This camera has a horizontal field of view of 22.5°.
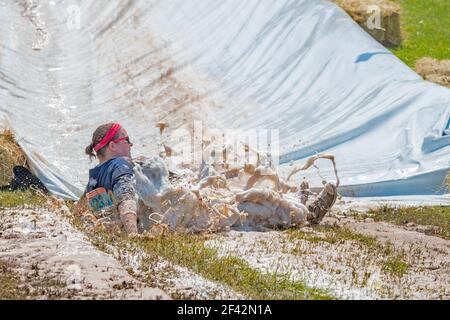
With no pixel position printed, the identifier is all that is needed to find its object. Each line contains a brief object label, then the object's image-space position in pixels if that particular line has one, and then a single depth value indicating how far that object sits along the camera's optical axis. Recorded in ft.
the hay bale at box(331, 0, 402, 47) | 73.46
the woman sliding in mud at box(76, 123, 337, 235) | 35.91
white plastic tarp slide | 47.52
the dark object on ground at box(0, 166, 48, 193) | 44.93
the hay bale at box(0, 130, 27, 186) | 44.92
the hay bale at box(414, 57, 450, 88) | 66.33
